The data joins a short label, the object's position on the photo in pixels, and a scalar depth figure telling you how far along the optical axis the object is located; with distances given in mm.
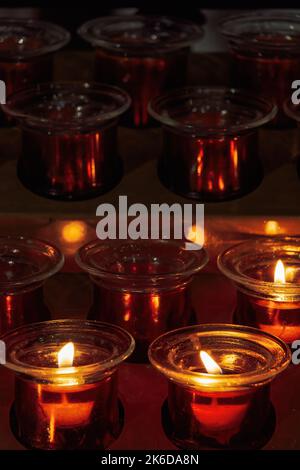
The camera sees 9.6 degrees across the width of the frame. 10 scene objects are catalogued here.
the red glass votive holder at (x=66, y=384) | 980
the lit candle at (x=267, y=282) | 1047
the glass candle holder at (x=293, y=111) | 1103
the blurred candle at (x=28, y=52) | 1152
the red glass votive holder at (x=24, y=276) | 1051
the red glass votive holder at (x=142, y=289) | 1051
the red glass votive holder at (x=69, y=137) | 1092
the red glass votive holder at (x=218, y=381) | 980
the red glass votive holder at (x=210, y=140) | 1091
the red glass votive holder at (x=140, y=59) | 1152
